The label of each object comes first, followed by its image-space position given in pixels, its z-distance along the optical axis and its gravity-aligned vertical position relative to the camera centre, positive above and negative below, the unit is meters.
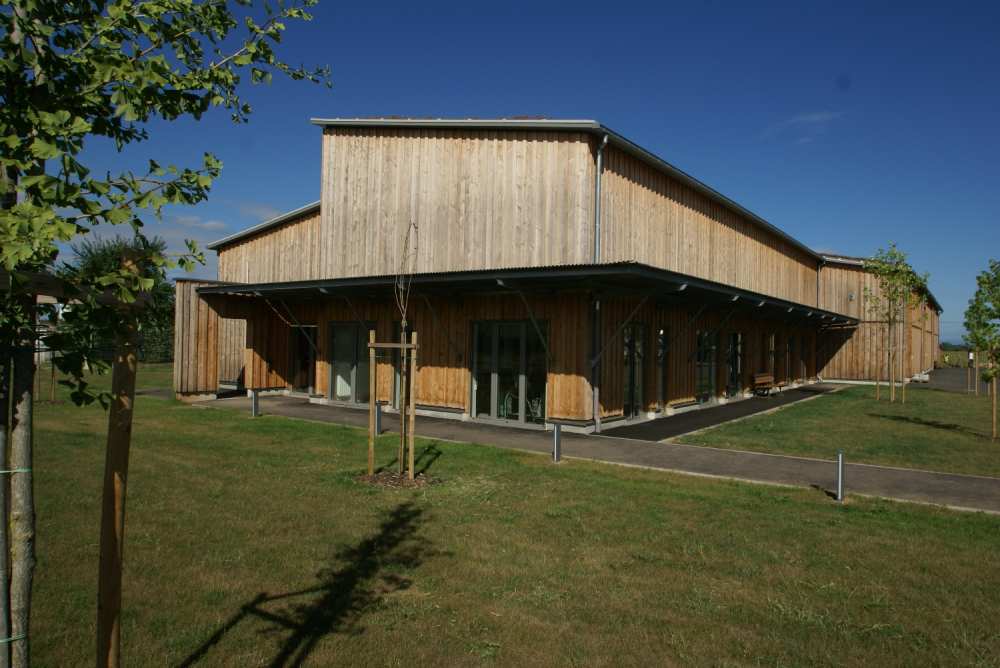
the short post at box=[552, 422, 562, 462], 11.40 -1.67
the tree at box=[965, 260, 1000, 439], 14.99 +0.78
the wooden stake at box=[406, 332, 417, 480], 9.50 -0.71
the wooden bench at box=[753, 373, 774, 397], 26.03 -1.35
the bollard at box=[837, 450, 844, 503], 9.03 -1.76
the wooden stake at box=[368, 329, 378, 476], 9.78 -0.90
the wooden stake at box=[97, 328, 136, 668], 3.07 -0.83
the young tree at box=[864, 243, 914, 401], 25.38 +2.97
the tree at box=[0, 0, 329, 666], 2.39 +0.65
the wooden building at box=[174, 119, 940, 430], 15.80 +1.54
